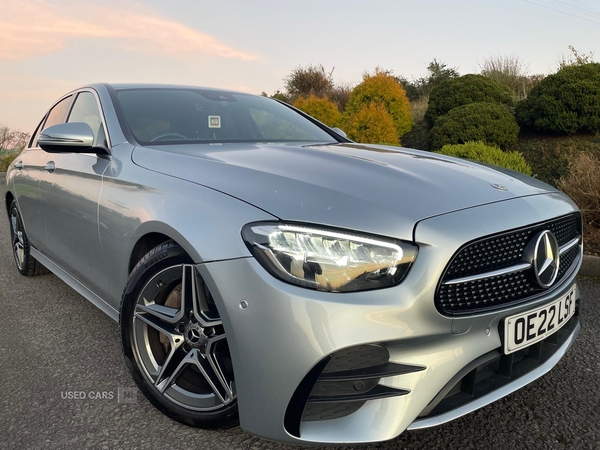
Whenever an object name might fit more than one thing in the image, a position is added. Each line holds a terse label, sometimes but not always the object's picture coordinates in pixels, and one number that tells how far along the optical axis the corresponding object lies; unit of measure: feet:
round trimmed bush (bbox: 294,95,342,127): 37.86
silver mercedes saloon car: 4.56
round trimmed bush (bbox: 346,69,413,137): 34.32
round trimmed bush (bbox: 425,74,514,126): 31.12
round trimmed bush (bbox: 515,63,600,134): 24.99
